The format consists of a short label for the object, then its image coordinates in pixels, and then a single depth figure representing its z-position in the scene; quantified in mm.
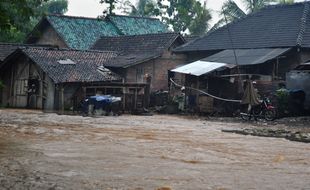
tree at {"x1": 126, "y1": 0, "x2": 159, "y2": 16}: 50206
